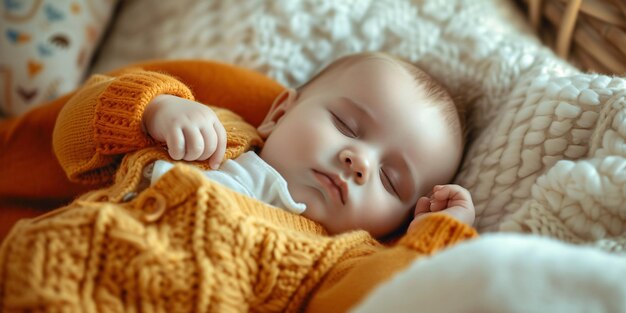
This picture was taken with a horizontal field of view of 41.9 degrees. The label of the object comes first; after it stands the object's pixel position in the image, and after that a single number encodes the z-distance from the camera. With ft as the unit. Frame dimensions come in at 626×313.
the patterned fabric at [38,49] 2.09
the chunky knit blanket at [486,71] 1.36
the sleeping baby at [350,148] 1.50
